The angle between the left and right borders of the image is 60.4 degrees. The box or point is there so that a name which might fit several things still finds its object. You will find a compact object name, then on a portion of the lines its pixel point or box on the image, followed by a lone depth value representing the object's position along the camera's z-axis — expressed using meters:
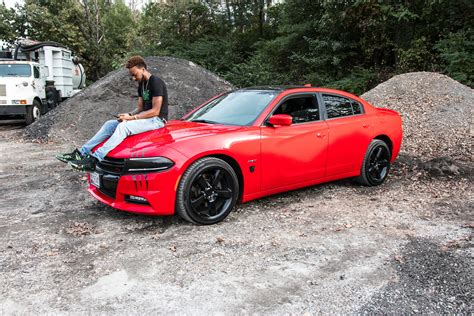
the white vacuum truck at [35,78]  13.70
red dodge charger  4.08
